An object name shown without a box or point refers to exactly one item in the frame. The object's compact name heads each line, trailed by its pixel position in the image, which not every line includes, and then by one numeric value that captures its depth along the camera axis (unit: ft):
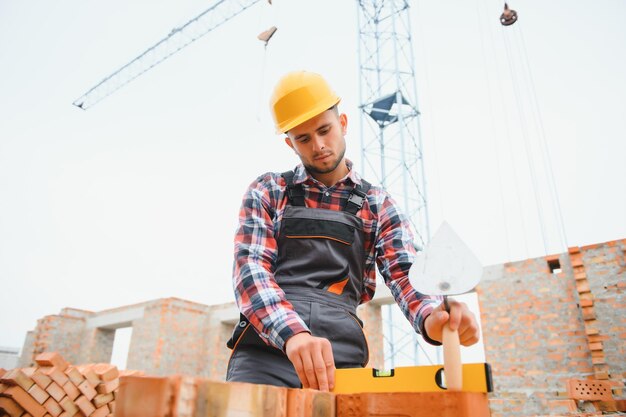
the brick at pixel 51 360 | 7.12
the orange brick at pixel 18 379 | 5.62
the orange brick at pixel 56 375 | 6.73
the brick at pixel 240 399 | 1.66
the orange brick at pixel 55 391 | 6.47
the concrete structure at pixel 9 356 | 53.21
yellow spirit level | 2.33
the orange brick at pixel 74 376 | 7.07
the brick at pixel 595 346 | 21.11
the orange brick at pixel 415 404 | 2.03
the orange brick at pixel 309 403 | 2.02
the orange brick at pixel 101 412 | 7.31
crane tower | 36.63
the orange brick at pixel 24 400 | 5.55
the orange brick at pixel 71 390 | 6.79
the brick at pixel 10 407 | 5.42
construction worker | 4.00
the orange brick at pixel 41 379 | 6.18
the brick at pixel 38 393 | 5.93
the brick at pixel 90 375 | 7.48
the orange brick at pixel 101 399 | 7.39
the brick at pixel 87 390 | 7.14
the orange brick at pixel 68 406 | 6.71
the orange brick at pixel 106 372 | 7.88
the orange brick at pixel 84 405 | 6.98
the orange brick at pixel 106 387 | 7.57
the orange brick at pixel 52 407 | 6.30
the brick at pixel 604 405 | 14.80
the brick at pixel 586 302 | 21.98
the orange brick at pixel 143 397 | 1.53
